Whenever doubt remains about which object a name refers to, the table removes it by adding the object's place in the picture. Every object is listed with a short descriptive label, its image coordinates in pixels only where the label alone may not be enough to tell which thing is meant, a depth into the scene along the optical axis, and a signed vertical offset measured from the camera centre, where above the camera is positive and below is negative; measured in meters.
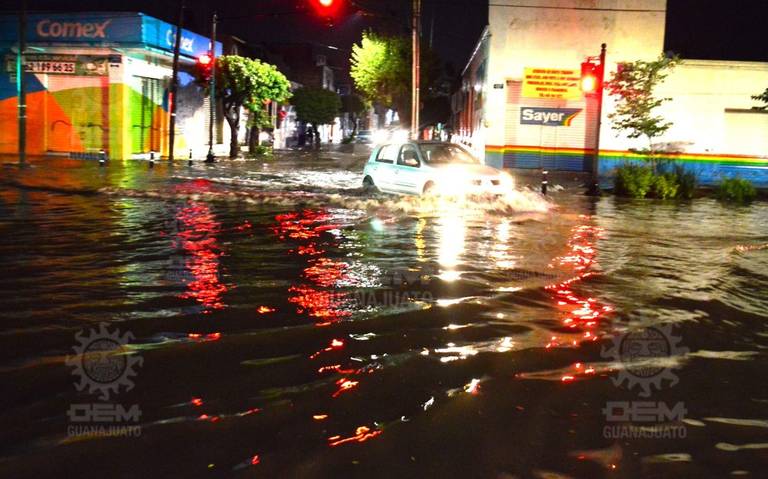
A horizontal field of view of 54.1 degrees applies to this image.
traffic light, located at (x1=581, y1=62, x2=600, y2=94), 20.25 +2.50
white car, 15.73 -0.15
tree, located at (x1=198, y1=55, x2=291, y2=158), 36.75 +3.62
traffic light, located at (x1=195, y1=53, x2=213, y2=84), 31.79 +3.94
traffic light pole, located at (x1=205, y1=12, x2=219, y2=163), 30.82 +3.40
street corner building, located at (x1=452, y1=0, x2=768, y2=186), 26.62 +2.70
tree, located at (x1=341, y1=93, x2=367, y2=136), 89.06 +6.84
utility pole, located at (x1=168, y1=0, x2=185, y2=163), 29.11 +3.23
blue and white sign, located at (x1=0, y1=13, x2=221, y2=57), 30.08 +4.94
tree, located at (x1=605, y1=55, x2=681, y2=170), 22.44 +2.43
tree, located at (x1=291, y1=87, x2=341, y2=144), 58.62 +4.26
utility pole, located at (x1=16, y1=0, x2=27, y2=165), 24.53 +1.98
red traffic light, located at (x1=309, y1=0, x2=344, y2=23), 19.62 +4.08
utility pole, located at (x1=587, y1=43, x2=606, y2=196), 20.70 +0.84
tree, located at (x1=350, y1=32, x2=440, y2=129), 50.19 +6.39
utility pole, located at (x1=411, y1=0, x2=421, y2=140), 26.52 +3.43
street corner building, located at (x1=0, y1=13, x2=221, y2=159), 30.30 +3.00
